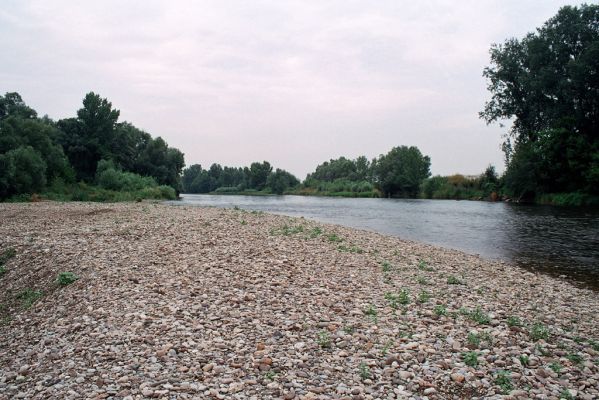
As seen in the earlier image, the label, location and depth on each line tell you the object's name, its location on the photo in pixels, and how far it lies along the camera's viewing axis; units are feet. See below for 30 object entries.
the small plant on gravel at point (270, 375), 19.99
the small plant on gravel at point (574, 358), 22.47
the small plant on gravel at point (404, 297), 31.08
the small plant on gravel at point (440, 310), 28.71
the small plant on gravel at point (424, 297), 31.60
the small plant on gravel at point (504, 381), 19.50
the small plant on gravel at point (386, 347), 22.60
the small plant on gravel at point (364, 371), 20.23
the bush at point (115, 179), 203.10
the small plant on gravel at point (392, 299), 30.16
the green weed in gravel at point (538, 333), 25.45
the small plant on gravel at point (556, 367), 21.36
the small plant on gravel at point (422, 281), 37.45
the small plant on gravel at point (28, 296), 33.41
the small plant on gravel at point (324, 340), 23.39
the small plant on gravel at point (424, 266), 44.09
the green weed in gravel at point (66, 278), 35.47
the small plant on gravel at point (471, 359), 21.70
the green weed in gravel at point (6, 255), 47.37
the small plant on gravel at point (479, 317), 27.53
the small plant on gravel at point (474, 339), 24.00
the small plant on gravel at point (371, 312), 27.61
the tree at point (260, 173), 620.49
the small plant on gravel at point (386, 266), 42.44
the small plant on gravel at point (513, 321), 27.27
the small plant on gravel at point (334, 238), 58.75
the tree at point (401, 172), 373.20
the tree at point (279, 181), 571.28
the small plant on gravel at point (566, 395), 18.84
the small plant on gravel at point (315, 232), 62.02
